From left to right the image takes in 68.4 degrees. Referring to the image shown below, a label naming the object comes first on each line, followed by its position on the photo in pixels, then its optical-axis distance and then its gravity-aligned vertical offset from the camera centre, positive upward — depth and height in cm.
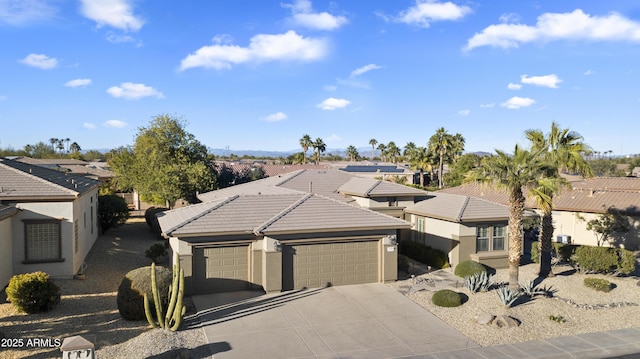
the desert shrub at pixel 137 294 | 1455 -414
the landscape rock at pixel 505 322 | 1483 -504
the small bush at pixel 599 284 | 1900 -490
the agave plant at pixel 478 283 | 1838 -473
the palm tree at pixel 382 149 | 13250 +374
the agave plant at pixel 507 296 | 1653 -469
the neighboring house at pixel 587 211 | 2873 -294
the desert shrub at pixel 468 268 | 2088 -472
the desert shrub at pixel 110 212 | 2945 -325
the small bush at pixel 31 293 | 1483 -424
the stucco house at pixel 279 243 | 1784 -322
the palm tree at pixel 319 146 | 10619 +360
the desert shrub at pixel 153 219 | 3015 -393
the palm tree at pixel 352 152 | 13375 +272
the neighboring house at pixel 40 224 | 1819 -252
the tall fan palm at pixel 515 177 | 1791 -55
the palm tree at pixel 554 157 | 1973 +27
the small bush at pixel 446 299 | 1688 -492
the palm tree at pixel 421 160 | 6612 +29
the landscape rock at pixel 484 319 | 1502 -501
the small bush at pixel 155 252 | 2253 -441
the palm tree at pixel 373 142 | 14986 +644
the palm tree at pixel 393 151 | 12565 +304
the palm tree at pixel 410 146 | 9844 +348
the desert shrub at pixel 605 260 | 2073 -425
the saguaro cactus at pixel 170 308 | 1361 -434
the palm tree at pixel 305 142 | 10600 +444
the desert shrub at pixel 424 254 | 2298 -464
